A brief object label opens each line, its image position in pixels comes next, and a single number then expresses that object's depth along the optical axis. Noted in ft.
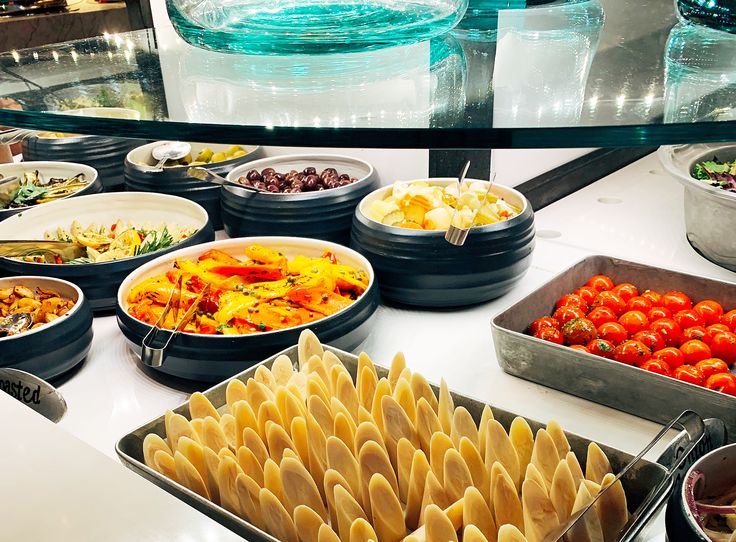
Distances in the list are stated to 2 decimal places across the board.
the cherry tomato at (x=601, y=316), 3.88
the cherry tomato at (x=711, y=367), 3.43
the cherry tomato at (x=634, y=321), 3.85
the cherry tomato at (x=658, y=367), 3.43
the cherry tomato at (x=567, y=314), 3.87
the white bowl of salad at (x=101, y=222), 4.48
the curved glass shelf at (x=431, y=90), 1.19
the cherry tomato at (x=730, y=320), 3.78
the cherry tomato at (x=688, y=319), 3.82
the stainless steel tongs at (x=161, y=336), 3.63
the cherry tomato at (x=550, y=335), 3.75
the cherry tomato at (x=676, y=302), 3.99
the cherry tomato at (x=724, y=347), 3.62
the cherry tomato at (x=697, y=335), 3.68
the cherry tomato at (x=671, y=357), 3.55
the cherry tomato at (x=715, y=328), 3.68
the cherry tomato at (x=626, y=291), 4.12
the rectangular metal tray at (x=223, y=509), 2.69
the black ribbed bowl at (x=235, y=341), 3.66
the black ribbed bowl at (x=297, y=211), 4.94
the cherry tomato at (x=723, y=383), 3.29
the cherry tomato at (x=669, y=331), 3.74
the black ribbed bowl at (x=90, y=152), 6.17
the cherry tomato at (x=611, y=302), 4.01
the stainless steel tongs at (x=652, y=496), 2.41
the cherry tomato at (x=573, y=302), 3.99
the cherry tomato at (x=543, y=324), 3.83
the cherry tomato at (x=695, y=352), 3.59
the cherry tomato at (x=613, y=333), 3.75
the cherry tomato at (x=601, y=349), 3.63
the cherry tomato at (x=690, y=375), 3.36
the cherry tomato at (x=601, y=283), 4.23
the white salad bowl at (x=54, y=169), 5.87
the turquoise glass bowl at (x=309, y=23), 1.60
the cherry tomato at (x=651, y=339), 3.65
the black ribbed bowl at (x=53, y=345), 3.70
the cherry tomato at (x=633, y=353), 3.54
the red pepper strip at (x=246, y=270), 4.42
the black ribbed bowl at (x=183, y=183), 5.60
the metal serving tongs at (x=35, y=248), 4.67
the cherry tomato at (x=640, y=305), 3.98
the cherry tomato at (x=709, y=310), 3.87
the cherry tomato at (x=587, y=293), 4.10
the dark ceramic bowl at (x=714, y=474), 2.47
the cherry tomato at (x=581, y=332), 3.71
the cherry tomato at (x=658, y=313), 3.90
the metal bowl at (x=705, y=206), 4.51
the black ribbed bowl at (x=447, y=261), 4.26
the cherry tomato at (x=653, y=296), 4.04
